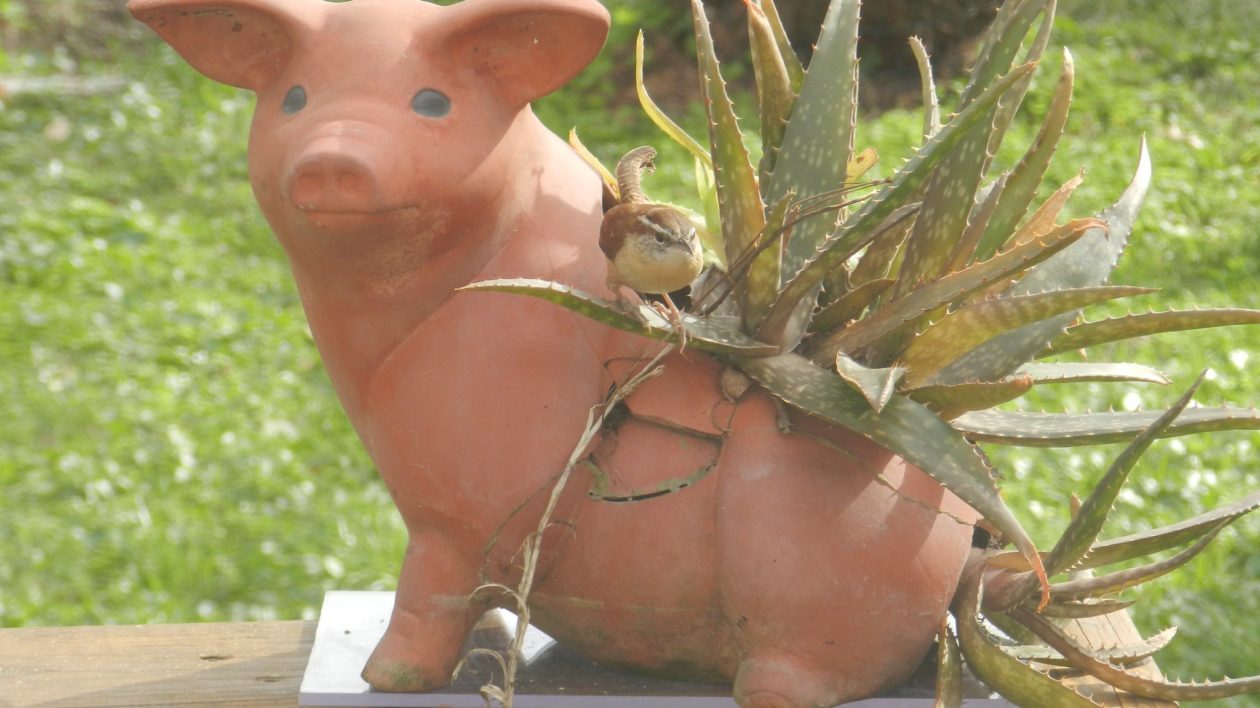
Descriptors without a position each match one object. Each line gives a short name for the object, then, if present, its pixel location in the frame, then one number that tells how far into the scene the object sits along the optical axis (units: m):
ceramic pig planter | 2.31
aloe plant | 2.28
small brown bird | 2.29
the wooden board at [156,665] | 2.49
